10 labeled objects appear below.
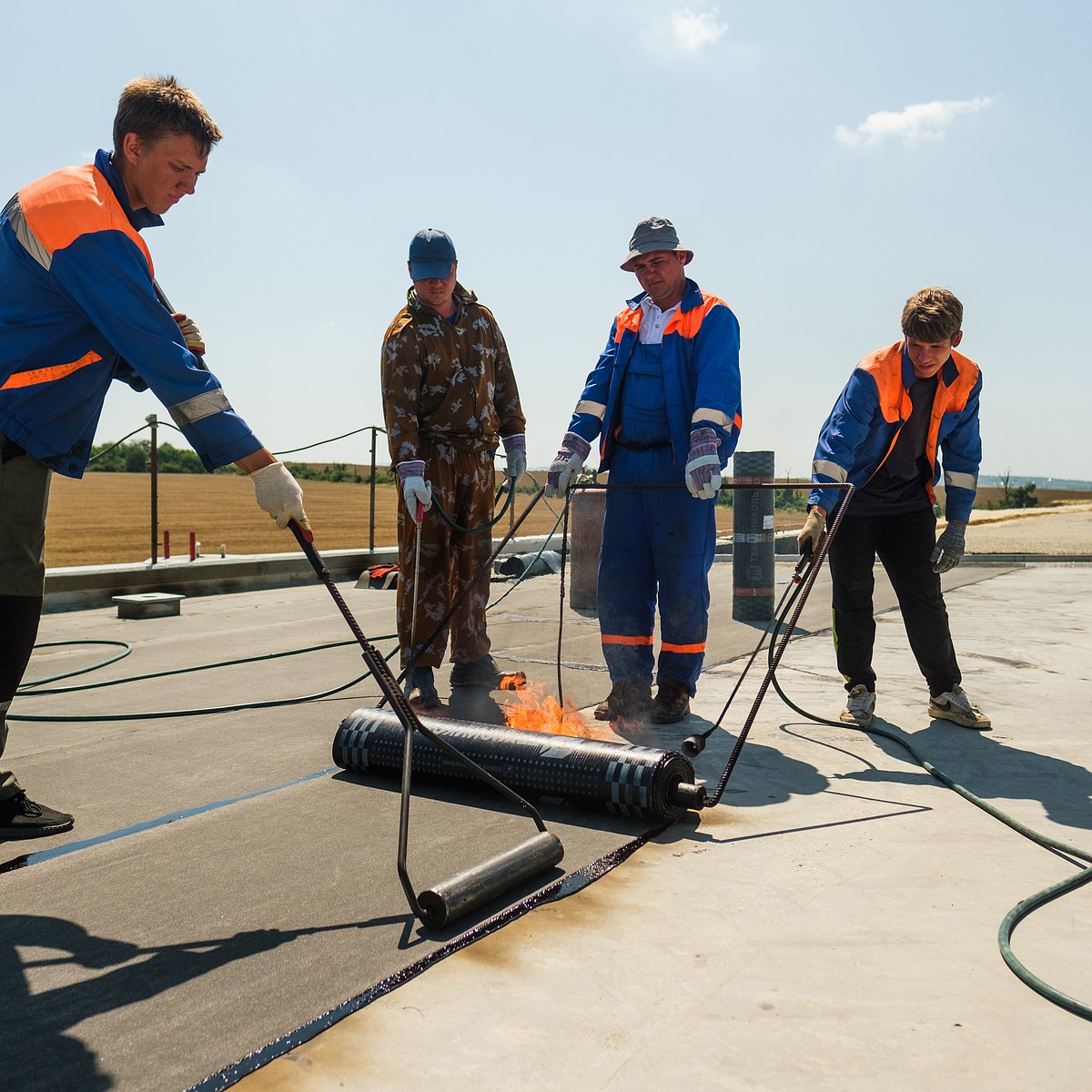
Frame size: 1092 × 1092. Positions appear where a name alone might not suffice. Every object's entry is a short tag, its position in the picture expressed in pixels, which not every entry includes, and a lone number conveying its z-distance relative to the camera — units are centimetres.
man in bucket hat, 395
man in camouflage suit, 424
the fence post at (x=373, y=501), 1059
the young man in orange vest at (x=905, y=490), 393
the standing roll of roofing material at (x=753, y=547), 729
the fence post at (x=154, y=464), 875
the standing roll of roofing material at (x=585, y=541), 782
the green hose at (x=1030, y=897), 180
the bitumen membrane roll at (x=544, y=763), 275
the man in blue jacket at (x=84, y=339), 242
